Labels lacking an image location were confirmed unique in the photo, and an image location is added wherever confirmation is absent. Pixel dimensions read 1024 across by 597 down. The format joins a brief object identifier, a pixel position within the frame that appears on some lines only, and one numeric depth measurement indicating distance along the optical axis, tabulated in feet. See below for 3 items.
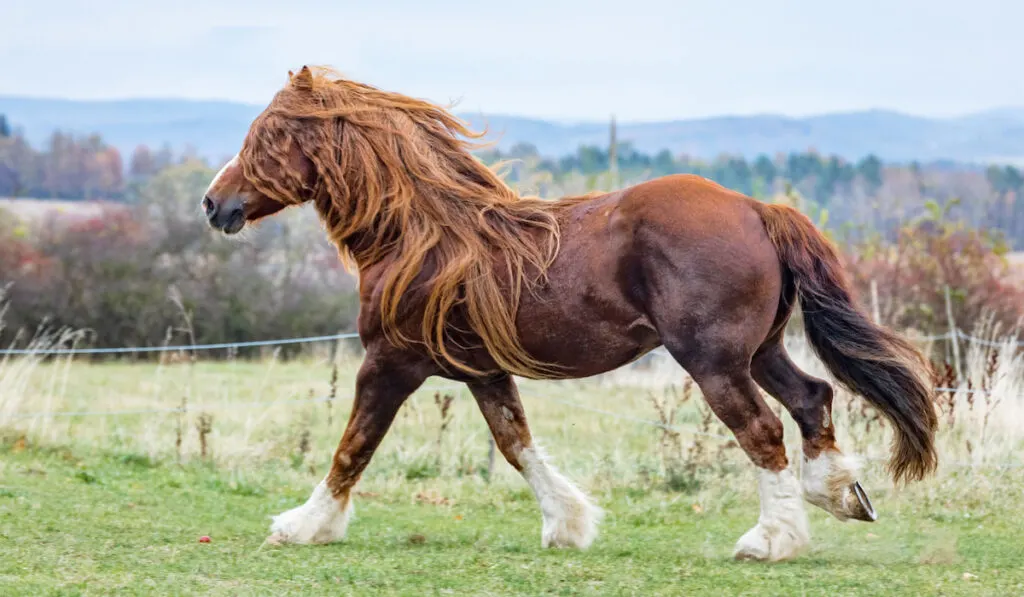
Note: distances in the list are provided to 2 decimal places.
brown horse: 39.06
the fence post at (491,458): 63.31
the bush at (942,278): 106.42
